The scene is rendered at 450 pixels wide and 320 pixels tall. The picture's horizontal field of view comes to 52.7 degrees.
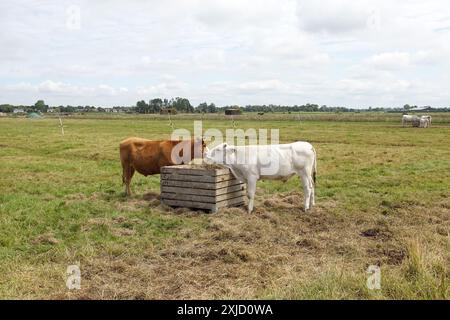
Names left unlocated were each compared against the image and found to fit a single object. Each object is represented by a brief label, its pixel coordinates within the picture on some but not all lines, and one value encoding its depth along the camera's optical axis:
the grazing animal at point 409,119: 49.42
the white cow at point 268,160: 10.32
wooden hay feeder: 9.91
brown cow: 11.51
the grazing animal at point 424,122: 46.66
